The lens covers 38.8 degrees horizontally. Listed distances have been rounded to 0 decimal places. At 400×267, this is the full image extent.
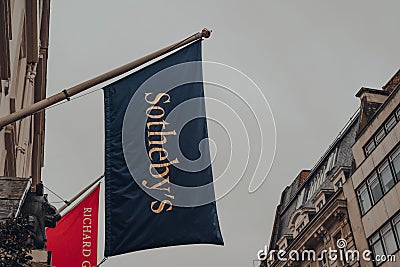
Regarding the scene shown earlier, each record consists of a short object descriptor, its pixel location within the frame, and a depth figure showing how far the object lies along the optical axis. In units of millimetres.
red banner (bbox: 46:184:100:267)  15070
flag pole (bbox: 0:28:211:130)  8141
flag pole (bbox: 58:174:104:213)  15661
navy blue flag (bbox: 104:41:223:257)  9516
